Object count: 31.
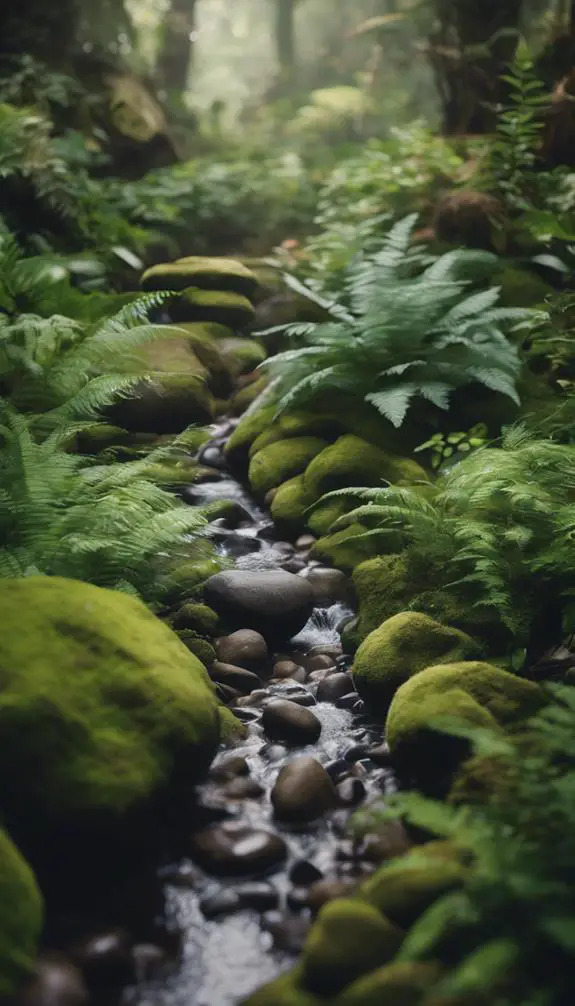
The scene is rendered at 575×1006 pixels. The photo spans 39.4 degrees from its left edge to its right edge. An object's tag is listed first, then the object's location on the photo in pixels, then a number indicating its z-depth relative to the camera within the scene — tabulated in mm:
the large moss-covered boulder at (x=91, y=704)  2721
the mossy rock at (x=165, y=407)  6266
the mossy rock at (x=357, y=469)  5297
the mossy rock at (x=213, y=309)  8086
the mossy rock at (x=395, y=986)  2109
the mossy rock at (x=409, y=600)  3930
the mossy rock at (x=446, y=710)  3156
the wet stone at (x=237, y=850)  2893
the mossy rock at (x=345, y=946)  2297
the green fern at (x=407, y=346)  5609
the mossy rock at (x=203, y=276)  8359
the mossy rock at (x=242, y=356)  7570
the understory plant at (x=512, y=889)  2014
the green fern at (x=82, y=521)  3836
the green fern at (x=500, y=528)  3822
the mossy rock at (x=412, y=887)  2451
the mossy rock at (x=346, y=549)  4832
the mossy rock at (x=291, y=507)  5355
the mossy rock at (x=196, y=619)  4281
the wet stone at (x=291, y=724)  3631
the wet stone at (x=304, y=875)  2854
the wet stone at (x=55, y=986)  2223
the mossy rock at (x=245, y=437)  6223
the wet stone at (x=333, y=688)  3963
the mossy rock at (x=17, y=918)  2258
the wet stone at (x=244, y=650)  4160
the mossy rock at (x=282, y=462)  5770
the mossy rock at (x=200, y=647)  4078
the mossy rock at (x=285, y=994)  2260
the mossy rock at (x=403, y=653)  3742
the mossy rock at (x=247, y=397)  7066
